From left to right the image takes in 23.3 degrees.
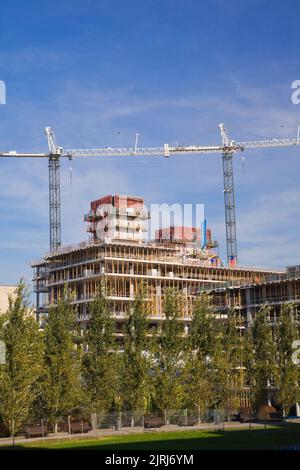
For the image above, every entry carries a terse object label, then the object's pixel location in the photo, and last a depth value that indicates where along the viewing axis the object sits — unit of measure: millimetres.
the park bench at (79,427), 66062
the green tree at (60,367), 65812
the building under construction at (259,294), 106875
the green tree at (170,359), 74812
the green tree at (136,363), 74000
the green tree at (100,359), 71875
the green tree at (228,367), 80500
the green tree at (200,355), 77875
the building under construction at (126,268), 121938
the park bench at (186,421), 72500
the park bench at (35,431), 61919
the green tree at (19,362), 58812
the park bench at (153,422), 69625
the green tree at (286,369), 81062
